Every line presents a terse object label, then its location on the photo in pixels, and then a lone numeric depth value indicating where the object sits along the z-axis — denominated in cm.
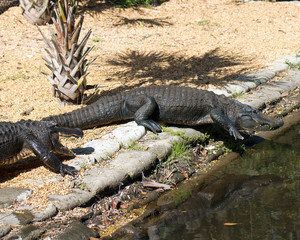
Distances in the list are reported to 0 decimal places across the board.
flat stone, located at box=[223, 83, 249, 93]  693
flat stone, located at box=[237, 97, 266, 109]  644
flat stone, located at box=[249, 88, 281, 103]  679
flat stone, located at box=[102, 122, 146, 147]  500
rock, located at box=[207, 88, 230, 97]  676
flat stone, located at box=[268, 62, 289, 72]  820
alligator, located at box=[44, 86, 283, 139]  542
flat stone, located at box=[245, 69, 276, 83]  759
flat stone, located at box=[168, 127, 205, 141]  541
